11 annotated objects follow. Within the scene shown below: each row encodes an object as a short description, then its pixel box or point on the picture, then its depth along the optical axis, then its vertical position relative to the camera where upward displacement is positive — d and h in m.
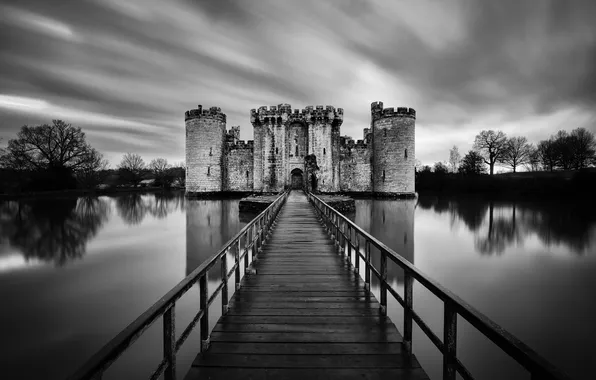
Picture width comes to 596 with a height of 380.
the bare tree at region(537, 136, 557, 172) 43.66 +4.90
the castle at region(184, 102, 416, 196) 30.17 +3.44
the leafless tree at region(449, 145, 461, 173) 65.15 +6.34
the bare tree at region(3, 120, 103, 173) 32.56 +4.37
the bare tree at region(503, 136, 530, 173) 47.69 +5.28
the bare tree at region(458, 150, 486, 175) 42.94 +3.04
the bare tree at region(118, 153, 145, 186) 55.88 +3.33
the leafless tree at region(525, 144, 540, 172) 48.29 +4.81
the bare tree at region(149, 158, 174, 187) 63.78 +1.98
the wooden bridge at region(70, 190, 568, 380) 1.73 -1.58
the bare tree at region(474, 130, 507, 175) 45.84 +6.32
